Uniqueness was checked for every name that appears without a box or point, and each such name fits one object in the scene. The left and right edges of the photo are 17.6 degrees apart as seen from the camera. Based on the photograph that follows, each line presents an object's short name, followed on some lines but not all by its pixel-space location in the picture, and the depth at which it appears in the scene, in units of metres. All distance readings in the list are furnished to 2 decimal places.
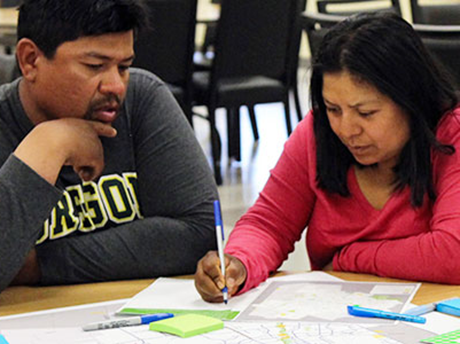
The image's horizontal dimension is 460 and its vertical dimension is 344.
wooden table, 2.48
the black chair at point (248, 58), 6.26
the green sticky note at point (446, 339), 2.22
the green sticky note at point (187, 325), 2.29
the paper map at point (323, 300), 2.37
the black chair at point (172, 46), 5.93
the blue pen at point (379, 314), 2.32
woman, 2.61
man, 2.55
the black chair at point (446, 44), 3.82
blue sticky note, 2.35
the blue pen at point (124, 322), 2.32
